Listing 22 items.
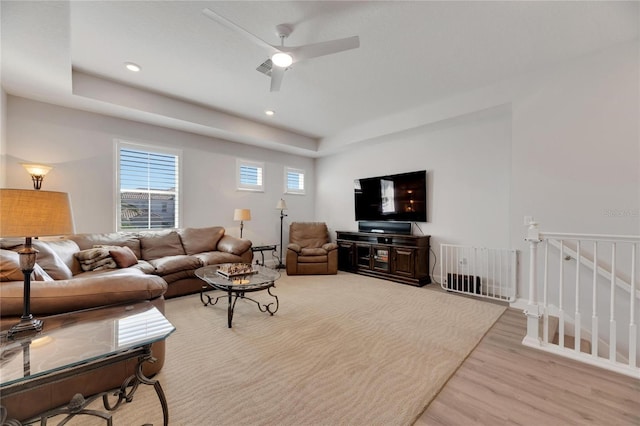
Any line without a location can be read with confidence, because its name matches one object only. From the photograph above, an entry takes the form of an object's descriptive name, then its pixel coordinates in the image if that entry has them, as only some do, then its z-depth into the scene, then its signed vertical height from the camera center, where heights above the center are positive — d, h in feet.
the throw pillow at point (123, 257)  10.59 -1.98
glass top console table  3.54 -2.15
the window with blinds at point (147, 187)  13.57 +1.27
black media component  16.08 -1.06
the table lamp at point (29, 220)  3.98 -0.17
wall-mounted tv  15.48 +0.91
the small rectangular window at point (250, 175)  17.84 +2.53
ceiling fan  6.88 +4.78
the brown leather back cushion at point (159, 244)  12.83 -1.78
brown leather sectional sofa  4.62 -1.89
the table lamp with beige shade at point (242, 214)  16.25 -0.22
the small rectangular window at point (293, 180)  20.47 +2.50
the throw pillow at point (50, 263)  7.48 -1.58
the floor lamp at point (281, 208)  18.63 +0.20
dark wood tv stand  14.41 -2.77
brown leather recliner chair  16.42 -3.15
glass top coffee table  8.81 -2.57
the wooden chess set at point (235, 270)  9.67 -2.36
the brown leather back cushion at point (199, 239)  14.24 -1.62
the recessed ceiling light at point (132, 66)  10.02 +5.72
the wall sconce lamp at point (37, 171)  10.32 +1.57
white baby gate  12.06 -3.09
